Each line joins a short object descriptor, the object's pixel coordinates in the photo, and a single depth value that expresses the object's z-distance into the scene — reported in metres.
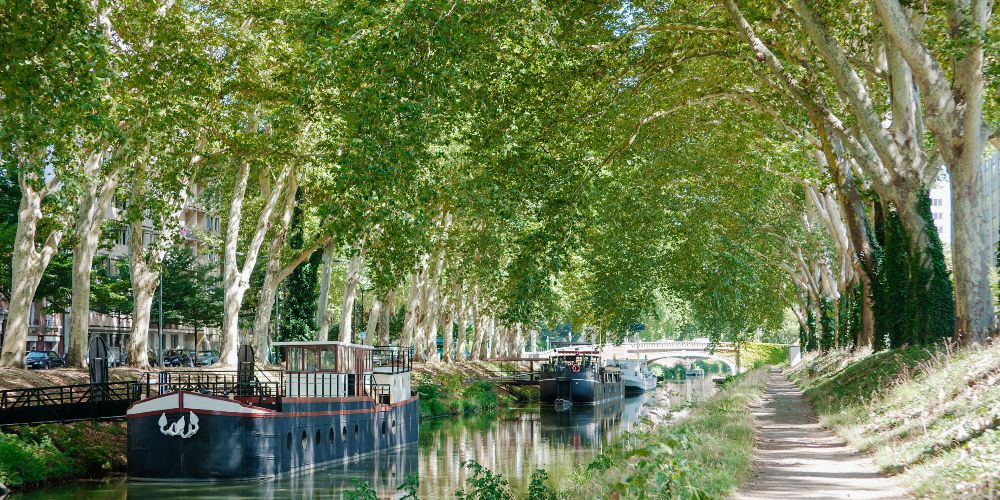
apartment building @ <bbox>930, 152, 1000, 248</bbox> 116.69
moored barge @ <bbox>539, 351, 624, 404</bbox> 61.06
